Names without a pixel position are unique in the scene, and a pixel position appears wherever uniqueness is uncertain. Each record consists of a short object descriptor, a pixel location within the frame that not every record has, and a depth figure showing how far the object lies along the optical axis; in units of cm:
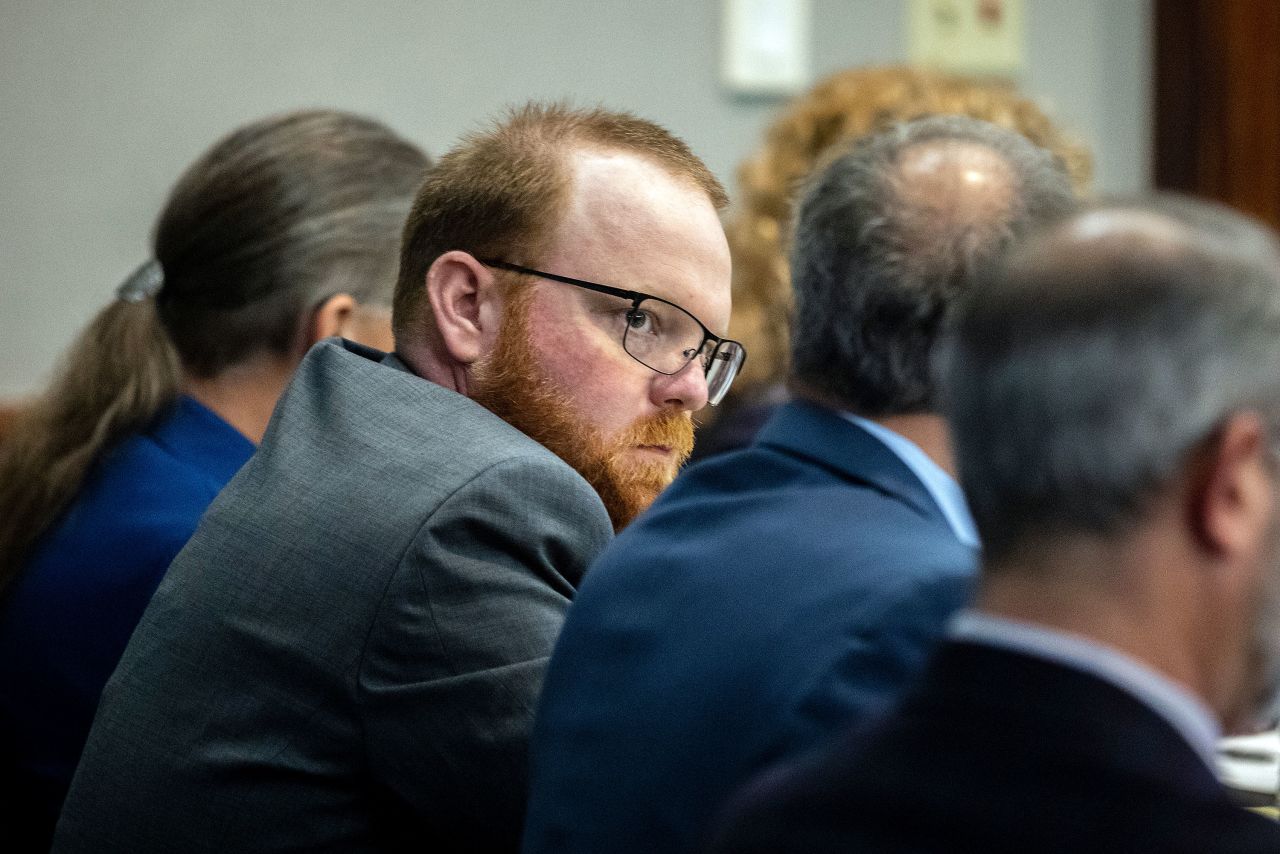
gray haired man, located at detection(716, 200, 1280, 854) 309
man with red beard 402
